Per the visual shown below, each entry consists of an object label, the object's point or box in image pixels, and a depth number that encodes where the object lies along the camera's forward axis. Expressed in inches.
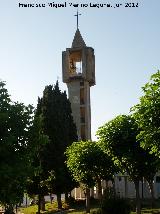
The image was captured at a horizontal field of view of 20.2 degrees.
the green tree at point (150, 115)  856.3
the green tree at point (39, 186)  2043.6
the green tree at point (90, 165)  1752.0
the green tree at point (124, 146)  1381.6
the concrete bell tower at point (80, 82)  2829.7
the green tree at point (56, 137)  2048.5
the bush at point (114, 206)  1269.7
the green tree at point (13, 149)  930.4
